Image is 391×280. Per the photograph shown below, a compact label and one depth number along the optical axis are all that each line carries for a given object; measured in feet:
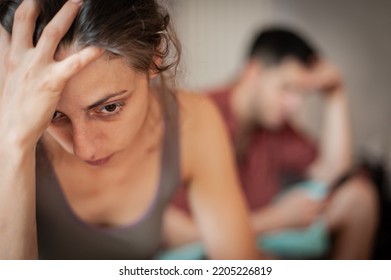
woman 3.78
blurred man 4.83
